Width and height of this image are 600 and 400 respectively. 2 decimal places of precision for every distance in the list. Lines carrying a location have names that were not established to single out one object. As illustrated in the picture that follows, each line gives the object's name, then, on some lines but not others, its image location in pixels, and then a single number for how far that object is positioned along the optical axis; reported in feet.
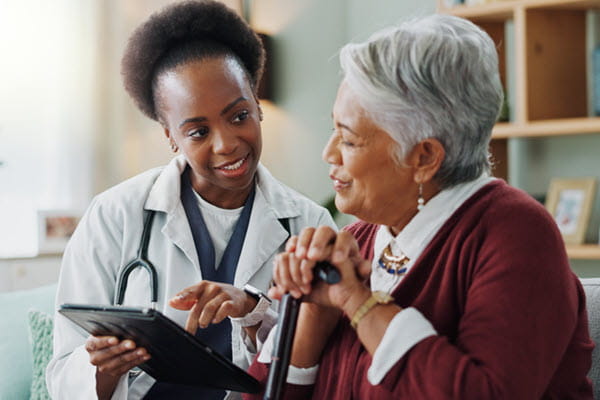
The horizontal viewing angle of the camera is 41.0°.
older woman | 3.81
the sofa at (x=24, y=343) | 7.15
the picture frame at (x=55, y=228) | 10.43
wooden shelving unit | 9.40
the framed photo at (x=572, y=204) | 9.43
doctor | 5.92
